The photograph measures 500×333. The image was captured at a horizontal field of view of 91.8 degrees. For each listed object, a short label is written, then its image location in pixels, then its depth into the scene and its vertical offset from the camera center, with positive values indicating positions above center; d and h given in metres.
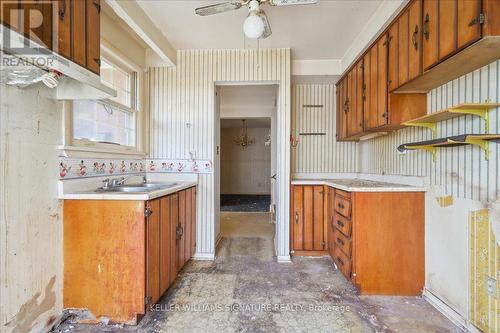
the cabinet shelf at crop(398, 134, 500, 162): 1.38 +0.16
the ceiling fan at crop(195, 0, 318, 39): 1.62 +1.05
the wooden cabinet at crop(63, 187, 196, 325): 1.70 -0.66
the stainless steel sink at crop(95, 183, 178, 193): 2.11 -0.23
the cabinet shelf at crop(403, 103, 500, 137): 1.40 +0.35
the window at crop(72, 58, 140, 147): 2.02 +0.48
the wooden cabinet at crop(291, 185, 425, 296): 2.09 -0.68
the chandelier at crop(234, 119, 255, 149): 8.41 +0.88
